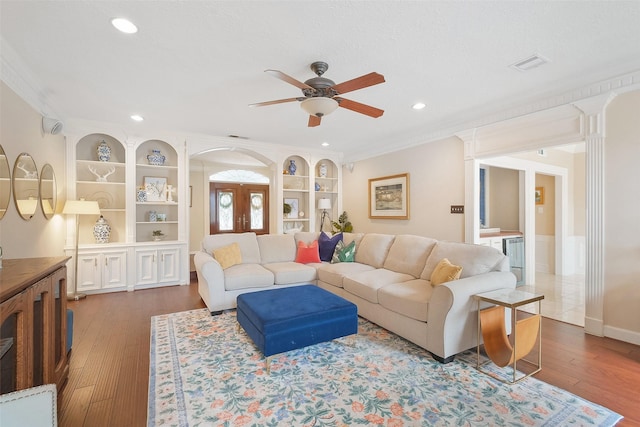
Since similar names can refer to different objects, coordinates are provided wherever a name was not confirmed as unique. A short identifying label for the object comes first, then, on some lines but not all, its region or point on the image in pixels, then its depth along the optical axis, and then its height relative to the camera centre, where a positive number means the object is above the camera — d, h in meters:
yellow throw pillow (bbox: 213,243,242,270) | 3.93 -0.58
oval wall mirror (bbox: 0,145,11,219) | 2.54 +0.27
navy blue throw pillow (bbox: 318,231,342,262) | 4.61 -0.51
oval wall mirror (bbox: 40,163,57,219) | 3.49 +0.28
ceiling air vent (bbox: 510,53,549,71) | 2.51 +1.33
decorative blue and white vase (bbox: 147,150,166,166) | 5.00 +0.94
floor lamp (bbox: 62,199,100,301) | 4.04 +0.04
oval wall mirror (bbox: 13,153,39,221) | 2.84 +0.29
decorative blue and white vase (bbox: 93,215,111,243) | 4.59 -0.28
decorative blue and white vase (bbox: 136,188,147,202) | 4.90 +0.30
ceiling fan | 2.42 +1.03
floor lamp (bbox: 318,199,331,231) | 6.40 +0.19
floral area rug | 1.78 -1.24
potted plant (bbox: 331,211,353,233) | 6.39 -0.27
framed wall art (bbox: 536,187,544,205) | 6.17 +0.36
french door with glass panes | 7.93 +0.14
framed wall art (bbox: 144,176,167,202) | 5.04 +0.43
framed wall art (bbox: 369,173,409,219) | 5.19 +0.30
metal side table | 2.19 -0.94
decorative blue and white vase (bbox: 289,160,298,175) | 6.29 +0.98
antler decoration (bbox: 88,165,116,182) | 4.70 +0.61
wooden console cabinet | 1.38 -0.60
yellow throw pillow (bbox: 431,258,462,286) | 2.68 -0.56
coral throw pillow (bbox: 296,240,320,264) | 4.47 -0.63
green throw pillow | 4.34 -0.61
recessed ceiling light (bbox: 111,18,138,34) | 2.06 +1.36
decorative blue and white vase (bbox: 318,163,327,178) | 6.68 +0.96
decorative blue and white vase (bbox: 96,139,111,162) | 4.64 +0.97
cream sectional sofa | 2.41 -0.75
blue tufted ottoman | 2.26 -0.88
